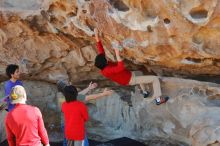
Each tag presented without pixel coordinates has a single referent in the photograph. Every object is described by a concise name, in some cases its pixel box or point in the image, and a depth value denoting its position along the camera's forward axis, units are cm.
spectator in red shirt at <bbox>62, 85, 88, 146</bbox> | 486
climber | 529
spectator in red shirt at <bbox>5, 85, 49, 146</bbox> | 404
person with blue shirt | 545
